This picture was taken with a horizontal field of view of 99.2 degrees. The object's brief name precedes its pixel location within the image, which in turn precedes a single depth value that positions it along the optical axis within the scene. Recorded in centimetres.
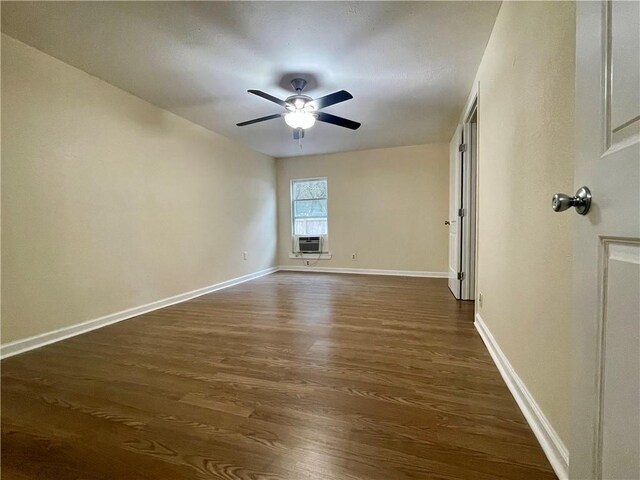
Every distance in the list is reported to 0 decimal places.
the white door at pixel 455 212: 324
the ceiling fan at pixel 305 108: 237
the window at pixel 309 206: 552
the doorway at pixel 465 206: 307
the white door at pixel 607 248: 49
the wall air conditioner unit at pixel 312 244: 549
